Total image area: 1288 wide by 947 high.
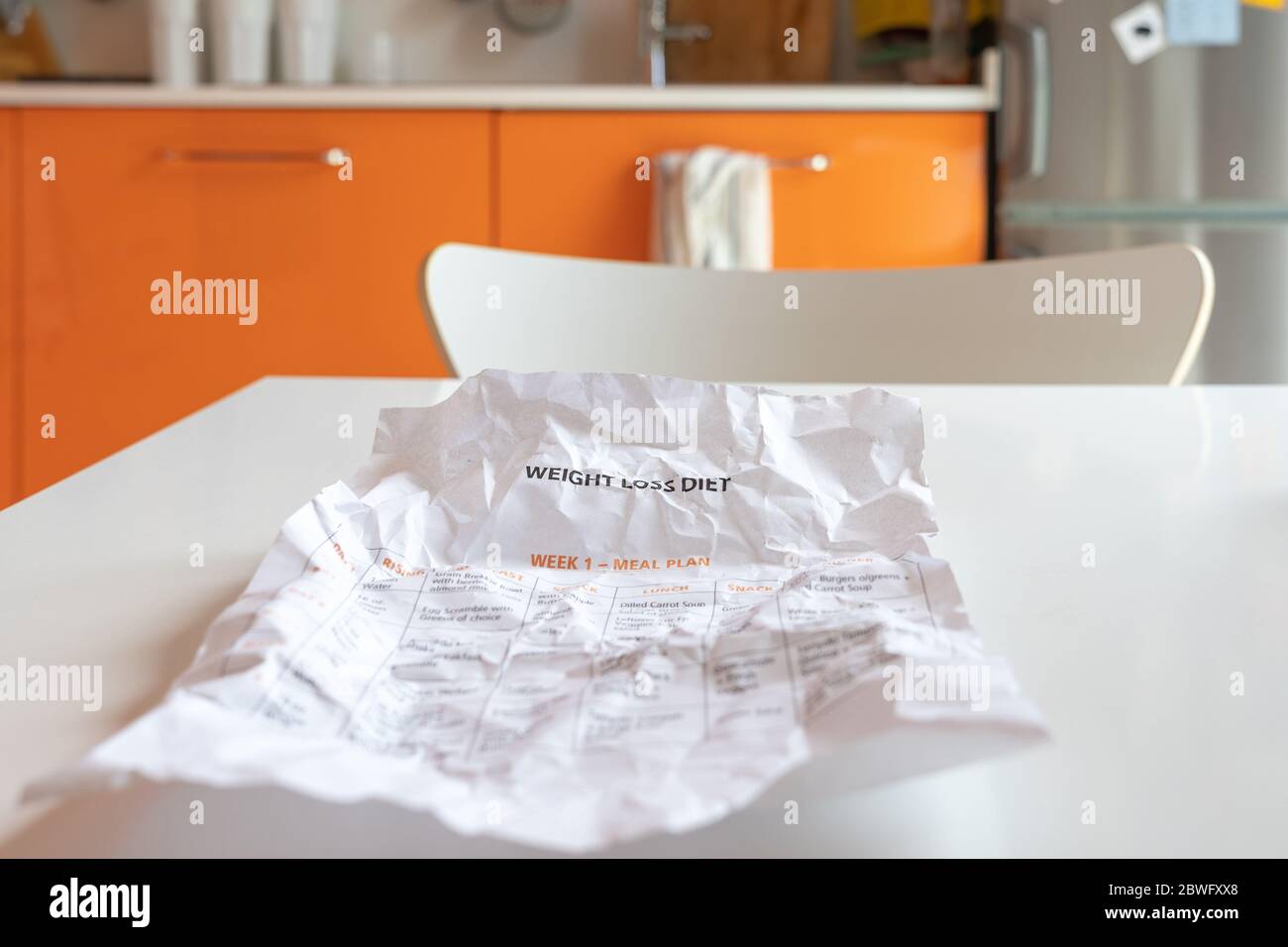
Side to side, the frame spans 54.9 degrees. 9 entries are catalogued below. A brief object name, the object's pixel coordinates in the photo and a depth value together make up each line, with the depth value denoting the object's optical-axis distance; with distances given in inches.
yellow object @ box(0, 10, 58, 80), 97.7
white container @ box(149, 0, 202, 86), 91.4
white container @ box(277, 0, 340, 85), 93.7
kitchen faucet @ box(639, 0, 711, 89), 96.5
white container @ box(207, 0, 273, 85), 91.5
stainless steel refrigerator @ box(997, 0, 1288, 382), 86.7
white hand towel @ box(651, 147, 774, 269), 83.4
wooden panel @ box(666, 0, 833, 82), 97.0
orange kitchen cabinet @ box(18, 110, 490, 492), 85.9
